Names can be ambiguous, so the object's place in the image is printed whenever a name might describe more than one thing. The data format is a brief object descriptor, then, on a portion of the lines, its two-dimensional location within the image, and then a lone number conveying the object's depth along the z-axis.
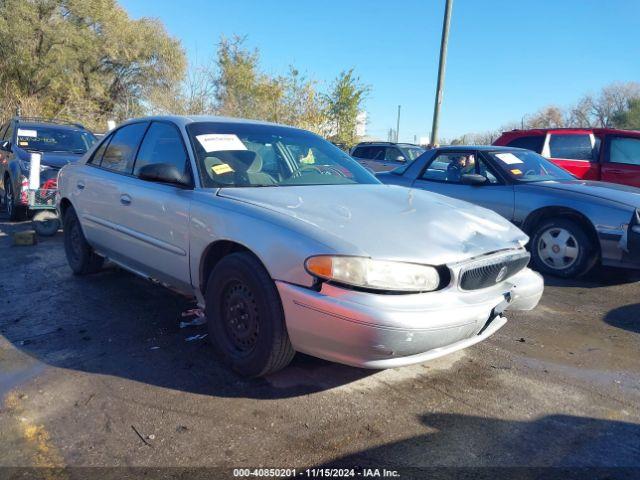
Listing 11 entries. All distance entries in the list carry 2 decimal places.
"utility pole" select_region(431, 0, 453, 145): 13.15
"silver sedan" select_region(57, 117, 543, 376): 2.48
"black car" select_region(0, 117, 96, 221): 7.50
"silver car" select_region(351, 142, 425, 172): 12.70
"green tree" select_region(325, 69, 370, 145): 24.53
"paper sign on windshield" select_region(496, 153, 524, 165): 6.16
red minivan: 8.09
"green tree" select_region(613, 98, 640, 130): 33.88
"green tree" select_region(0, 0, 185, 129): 23.33
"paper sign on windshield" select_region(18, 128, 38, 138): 8.35
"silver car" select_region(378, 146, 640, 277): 5.01
